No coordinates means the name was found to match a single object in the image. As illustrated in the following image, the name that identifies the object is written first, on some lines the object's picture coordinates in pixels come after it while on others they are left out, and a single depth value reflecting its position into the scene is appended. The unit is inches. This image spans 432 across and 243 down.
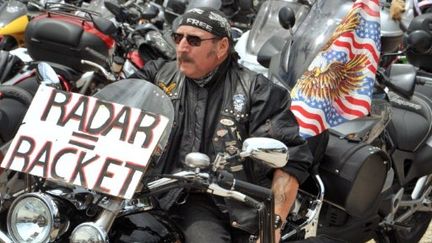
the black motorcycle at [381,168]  321.7
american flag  326.0
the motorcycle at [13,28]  621.3
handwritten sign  226.4
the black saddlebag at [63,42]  543.8
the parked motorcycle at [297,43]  356.2
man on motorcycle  272.7
